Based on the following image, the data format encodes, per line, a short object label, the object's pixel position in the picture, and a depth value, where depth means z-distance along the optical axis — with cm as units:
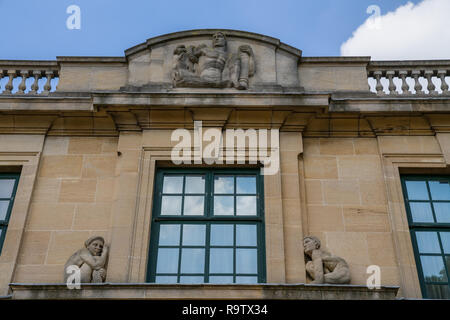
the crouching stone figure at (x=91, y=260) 866
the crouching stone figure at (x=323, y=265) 862
